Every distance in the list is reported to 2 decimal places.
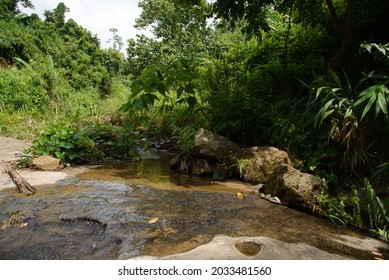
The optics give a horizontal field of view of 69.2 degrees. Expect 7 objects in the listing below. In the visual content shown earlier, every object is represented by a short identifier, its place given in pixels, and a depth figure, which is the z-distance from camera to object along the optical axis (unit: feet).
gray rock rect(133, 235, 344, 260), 5.90
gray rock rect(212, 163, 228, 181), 13.82
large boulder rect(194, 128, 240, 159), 14.26
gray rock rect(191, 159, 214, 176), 14.29
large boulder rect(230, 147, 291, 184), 12.53
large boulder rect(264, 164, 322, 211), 9.71
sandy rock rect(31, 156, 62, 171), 13.35
